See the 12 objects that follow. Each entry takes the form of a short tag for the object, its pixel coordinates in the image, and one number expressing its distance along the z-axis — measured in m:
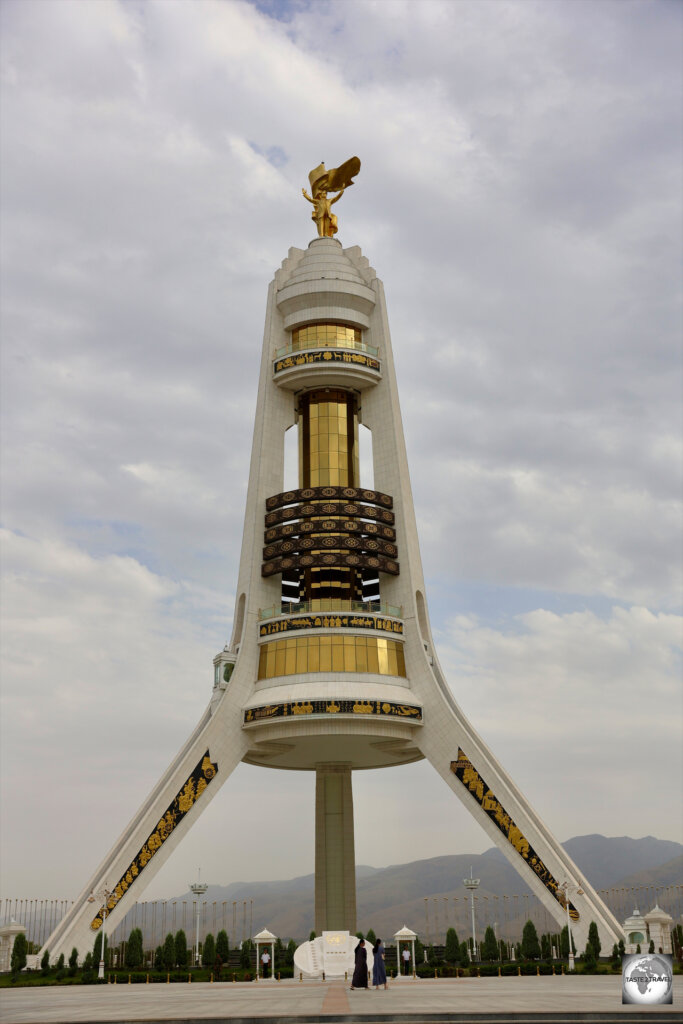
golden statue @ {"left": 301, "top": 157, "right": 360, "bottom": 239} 80.50
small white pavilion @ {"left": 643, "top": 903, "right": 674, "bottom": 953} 52.10
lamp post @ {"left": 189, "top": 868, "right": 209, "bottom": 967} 62.56
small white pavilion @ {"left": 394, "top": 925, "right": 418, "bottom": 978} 47.69
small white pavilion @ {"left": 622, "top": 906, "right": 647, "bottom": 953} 52.03
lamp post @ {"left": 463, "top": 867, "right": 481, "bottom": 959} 63.75
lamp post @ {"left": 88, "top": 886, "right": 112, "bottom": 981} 54.81
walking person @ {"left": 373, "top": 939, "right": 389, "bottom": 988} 34.31
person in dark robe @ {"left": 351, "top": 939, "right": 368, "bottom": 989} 33.97
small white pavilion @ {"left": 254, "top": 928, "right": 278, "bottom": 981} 47.00
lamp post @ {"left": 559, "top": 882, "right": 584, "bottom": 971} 54.97
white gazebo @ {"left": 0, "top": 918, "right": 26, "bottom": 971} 53.31
